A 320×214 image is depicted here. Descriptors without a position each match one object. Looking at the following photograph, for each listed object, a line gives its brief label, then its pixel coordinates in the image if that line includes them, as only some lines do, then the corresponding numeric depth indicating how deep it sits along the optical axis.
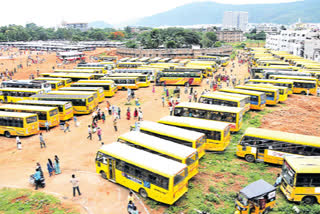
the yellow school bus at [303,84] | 36.59
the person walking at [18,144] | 21.12
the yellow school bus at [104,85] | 36.91
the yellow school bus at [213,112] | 21.95
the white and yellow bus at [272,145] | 16.34
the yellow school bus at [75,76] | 42.76
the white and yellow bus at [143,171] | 12.64
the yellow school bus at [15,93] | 34.22
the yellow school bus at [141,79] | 43.25
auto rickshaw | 11.80
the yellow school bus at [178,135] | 16.81
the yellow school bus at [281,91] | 31.97
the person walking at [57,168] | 16.38
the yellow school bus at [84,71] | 47.58
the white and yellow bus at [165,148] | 14.57
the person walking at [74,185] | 13.72
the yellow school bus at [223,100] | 24.67
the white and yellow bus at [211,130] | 18.62
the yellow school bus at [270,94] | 30.39
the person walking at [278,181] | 14.66
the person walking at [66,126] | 24.64
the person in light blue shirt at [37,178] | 14.66
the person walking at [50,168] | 15.98
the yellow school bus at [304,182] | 13.05
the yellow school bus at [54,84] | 39.16
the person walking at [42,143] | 20.94
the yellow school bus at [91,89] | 33.34
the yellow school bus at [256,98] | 28.43
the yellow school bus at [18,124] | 23.45
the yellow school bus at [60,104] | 26.91
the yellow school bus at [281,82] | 35.16
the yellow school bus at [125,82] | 41.62
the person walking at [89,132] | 22.09
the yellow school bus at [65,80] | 41.22
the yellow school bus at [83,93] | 30.82
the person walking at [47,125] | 24.69
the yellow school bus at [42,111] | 25.03
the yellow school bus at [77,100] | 29.28
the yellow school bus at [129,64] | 56.67
